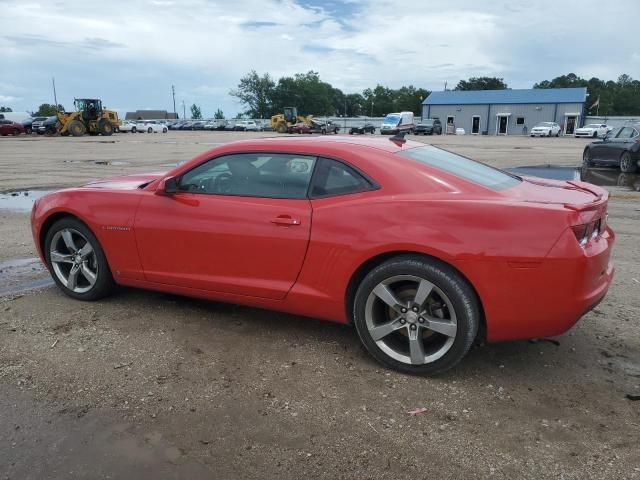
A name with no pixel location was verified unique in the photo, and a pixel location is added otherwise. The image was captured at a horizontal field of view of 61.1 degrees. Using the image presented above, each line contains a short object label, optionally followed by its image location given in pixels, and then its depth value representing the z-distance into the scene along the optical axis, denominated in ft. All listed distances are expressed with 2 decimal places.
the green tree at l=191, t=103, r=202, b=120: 477.98
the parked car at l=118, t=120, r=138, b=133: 179.47
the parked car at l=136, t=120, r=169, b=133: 186.09
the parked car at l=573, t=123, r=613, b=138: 165.99
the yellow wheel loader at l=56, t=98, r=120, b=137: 134.21
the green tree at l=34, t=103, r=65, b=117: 336.76
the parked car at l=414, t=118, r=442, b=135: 178.26
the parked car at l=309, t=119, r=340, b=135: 174.81
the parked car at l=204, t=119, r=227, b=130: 238.48
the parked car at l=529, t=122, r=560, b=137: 176.47
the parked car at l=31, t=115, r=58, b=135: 143.83
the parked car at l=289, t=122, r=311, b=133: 167.59
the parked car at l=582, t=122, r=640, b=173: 49.60
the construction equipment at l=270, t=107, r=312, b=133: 184.34
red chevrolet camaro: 10.19
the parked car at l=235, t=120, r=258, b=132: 225.76
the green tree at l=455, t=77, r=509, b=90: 383.45
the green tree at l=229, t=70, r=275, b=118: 375.25
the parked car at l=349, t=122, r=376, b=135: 195.22
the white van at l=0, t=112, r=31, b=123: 179.16
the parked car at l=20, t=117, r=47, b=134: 149.98
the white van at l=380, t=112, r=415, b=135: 186.09
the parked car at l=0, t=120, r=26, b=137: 139.64
